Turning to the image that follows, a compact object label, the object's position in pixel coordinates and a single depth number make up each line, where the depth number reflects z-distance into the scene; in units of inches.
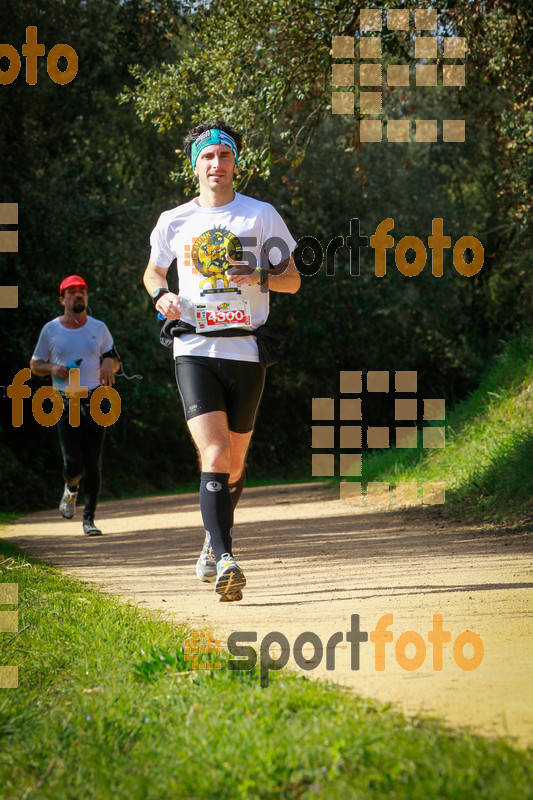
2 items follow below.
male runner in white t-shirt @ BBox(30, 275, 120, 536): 683.4
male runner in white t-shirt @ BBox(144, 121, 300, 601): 385.1
